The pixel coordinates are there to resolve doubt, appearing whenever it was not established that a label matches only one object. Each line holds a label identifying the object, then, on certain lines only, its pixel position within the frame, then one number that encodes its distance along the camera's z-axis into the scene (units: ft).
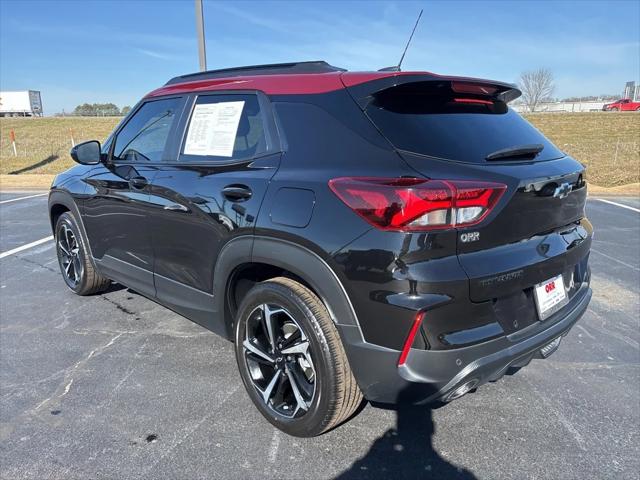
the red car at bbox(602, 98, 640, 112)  162.50
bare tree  228.63
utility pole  29.60
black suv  6.48
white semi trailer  192.87
